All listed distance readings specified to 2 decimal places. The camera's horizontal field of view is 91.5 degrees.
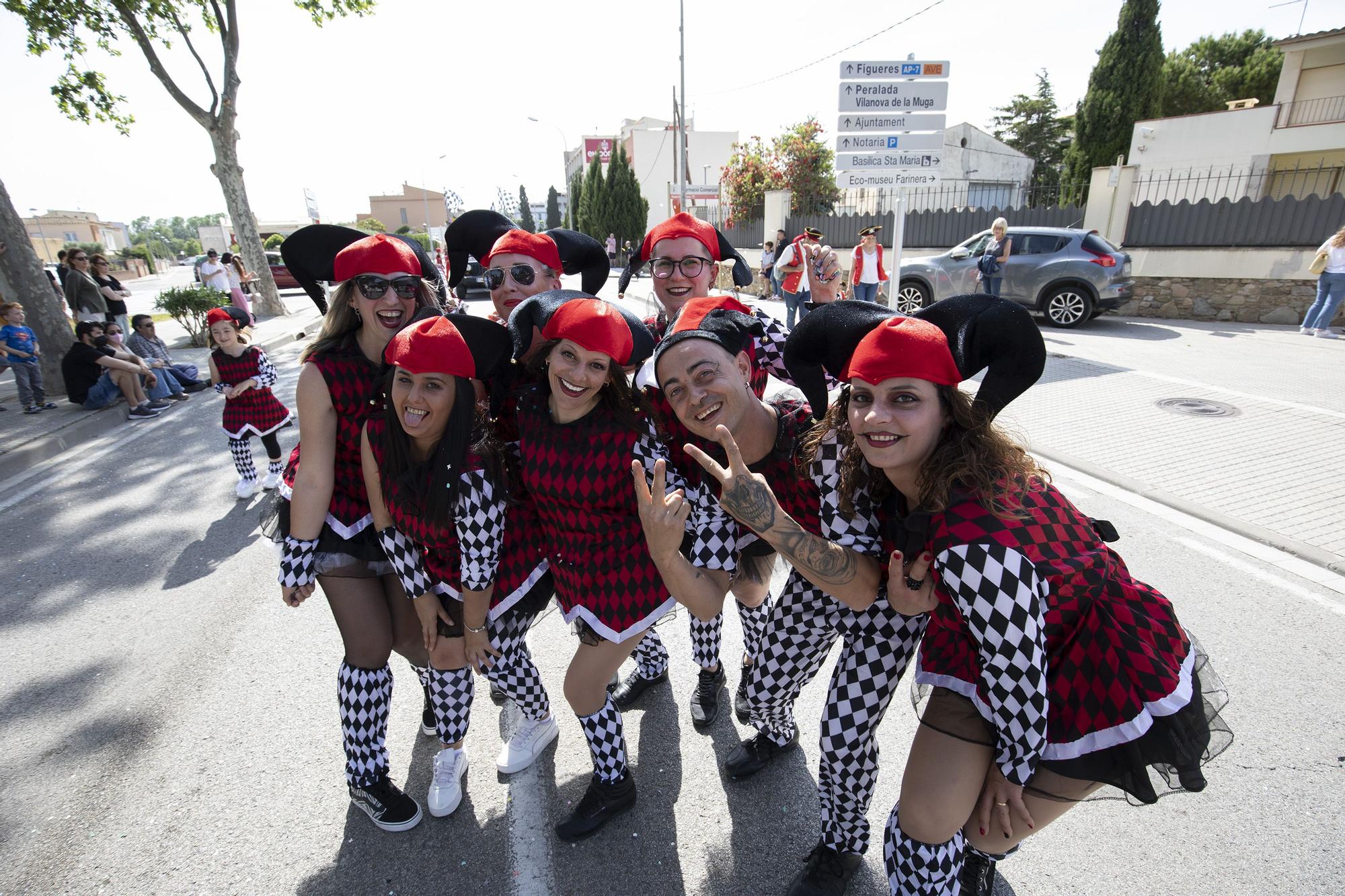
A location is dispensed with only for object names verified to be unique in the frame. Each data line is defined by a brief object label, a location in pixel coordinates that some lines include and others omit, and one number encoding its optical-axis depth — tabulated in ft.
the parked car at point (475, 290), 73.35
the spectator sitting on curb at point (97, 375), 26.07
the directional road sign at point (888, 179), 25.76
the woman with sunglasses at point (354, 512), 7.17
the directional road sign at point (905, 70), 24.70
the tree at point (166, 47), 35.91
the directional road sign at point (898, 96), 24.88
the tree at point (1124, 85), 74.69
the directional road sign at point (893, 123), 25.14
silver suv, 35.45
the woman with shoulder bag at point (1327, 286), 30.71
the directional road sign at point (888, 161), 25.58
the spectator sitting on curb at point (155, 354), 29.04
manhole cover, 20.86
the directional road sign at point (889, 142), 25.35
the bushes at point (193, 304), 39.91
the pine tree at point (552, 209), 225.76
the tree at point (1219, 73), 95.71
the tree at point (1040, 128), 137.69
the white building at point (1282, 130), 61.87
